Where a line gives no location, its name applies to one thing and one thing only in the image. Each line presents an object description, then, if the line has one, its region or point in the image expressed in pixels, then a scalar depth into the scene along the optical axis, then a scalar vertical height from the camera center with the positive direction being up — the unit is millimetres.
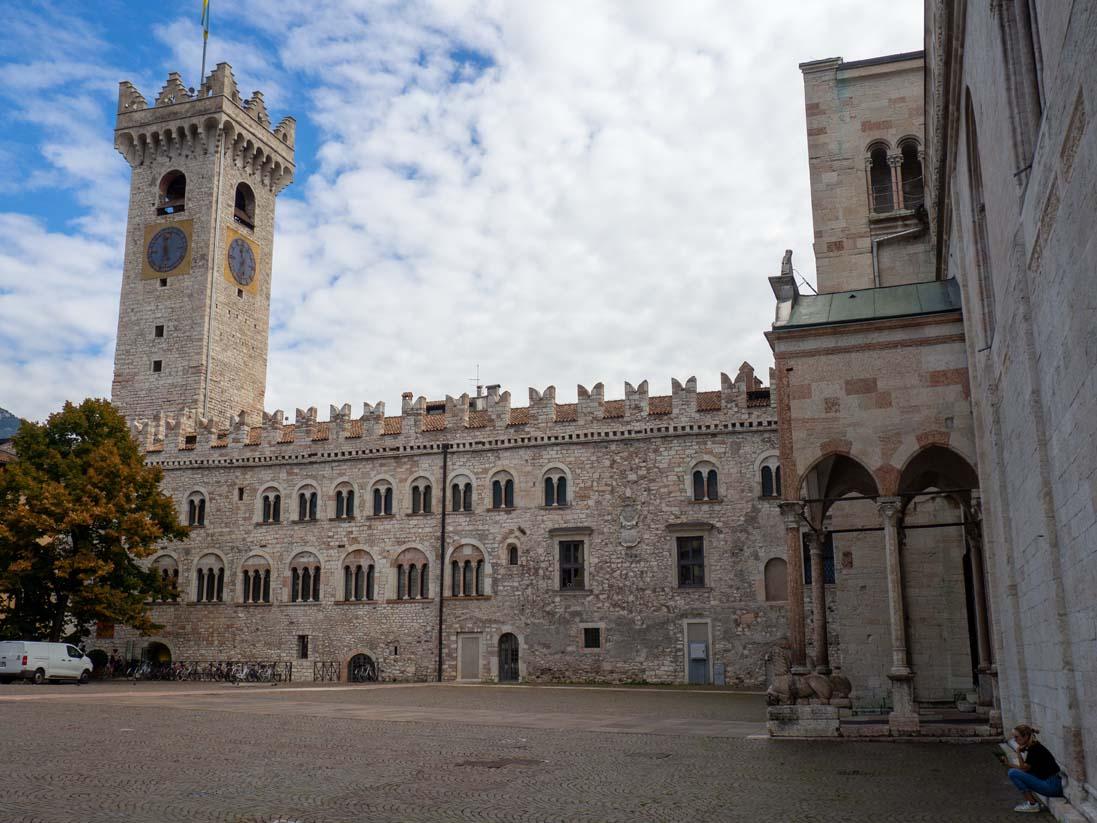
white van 29562 -1808
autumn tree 34250 +2687
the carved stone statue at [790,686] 15055 -1367
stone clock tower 46281 +16805
